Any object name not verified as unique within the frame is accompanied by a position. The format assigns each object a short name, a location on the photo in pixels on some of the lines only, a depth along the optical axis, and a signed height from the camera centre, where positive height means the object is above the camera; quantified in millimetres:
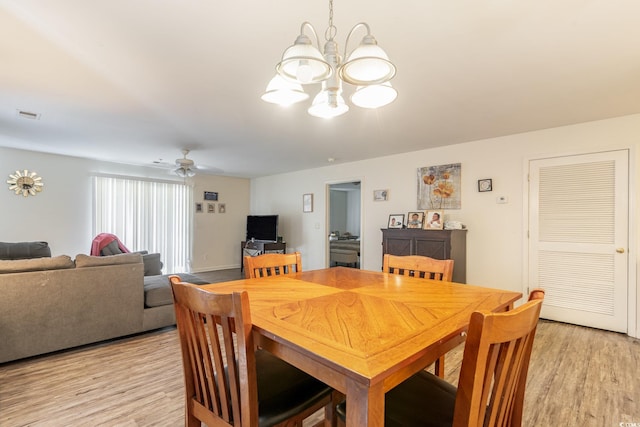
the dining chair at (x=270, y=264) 2010 -345
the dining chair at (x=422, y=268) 1864 -350
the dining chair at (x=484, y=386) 742 -474
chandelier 1176 +609
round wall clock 4652 +469
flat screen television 6520 -291
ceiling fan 4246 +681
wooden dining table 734 -376
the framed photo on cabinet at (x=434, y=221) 4023 -71
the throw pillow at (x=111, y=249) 3830 -471
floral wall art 4184 +417
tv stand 6255 -680
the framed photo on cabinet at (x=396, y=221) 4628 -84
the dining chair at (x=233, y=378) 944 -616
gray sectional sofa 2371 -794
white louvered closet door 3092 -216
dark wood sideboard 3715 -374
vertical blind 5469 -31
